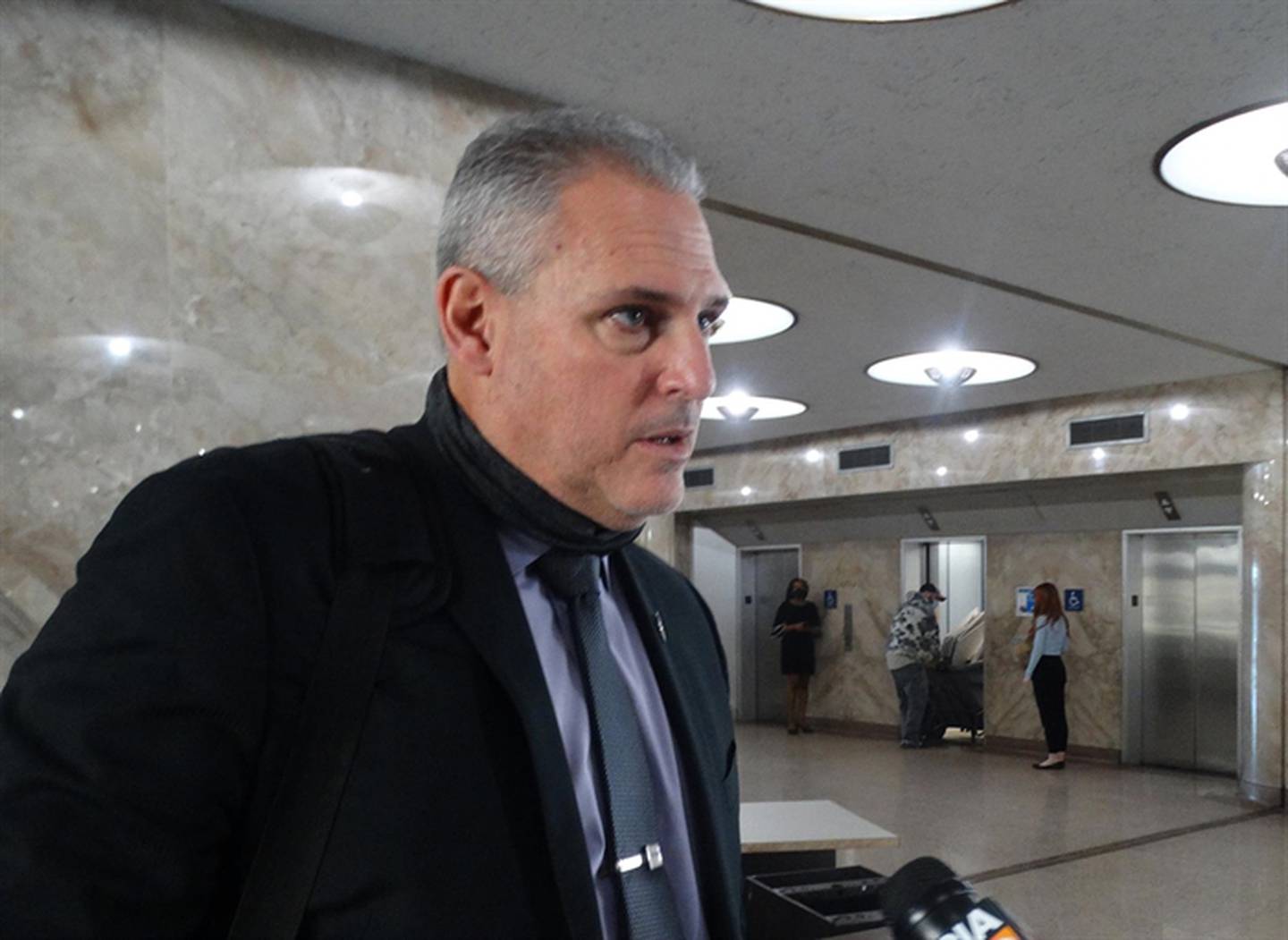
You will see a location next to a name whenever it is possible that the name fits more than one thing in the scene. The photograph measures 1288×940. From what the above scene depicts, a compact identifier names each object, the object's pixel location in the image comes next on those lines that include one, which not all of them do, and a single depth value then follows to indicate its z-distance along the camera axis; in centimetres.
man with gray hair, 94
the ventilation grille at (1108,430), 1033
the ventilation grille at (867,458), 1268
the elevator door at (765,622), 1554
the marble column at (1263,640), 913
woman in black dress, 1423
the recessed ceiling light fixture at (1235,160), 423
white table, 434
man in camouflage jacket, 1277
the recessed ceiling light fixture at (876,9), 317
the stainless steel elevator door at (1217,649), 1088
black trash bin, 382
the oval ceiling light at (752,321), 722
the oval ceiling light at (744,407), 1113
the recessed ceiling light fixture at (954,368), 901
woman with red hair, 1112
